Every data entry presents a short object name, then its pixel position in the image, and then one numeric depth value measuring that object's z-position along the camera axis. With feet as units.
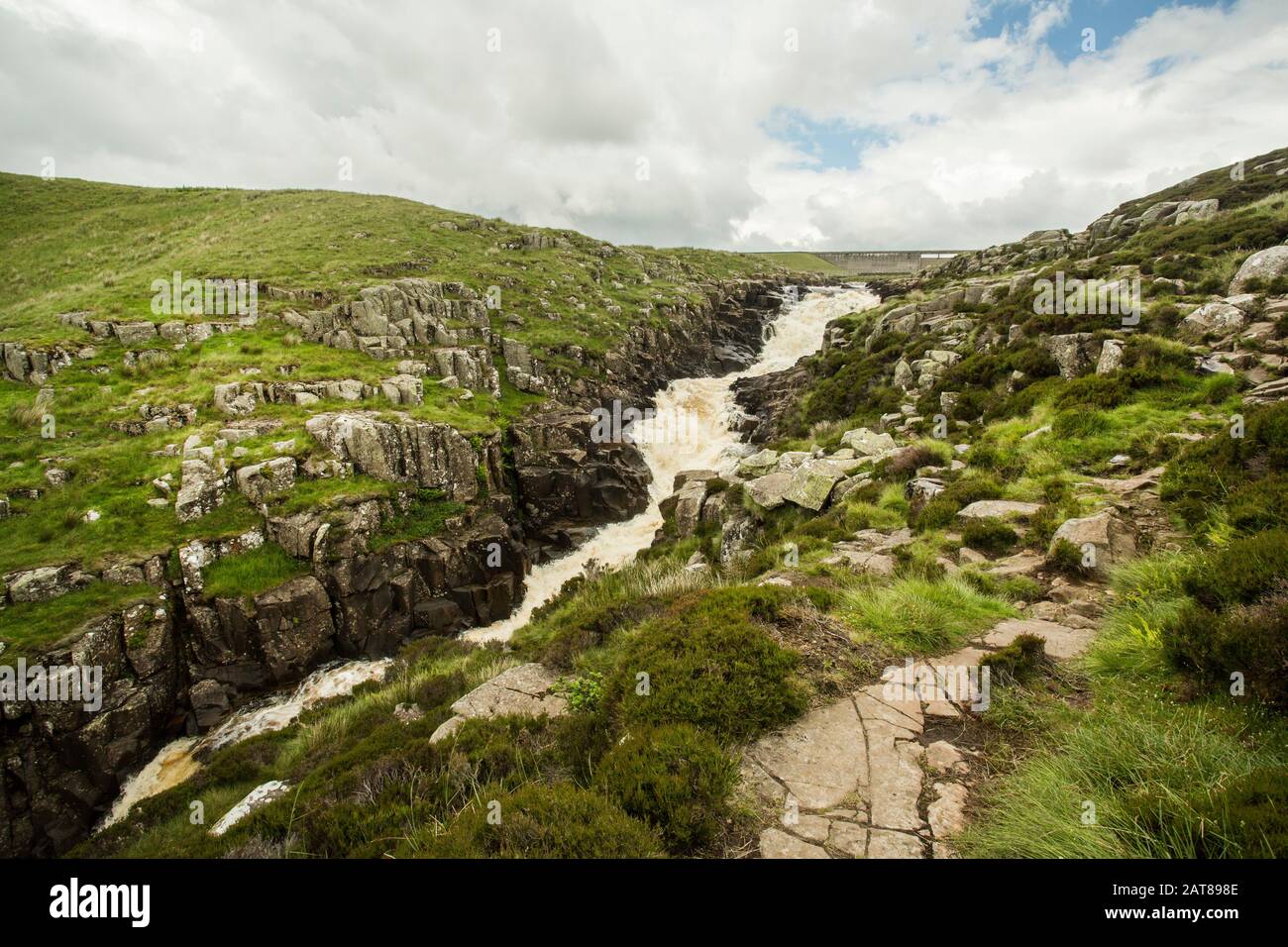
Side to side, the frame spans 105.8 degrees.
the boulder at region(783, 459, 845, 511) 48.39
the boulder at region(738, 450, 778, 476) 63.72
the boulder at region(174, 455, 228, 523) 60.80
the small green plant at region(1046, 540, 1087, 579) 26.18
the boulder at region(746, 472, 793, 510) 50.55
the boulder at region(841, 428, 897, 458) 56.44
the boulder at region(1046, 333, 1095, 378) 51.80
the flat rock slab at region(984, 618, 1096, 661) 20.58
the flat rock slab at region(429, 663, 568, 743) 25.99
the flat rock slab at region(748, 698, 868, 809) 15.15
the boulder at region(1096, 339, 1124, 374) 46.24
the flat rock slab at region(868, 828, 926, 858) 12.90
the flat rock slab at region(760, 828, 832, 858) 13.02
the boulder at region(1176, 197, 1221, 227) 96.32
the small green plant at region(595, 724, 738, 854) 13.41
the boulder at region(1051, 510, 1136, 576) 26.00
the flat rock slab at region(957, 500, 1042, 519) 33.45
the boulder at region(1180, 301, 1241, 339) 45.57
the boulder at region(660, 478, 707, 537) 64.34
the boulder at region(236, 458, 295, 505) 65.51
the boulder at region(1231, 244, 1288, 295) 50.37
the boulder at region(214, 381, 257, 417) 78.64
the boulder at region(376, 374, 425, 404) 92.02
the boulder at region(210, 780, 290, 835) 24.14
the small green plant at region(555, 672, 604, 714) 24.27
